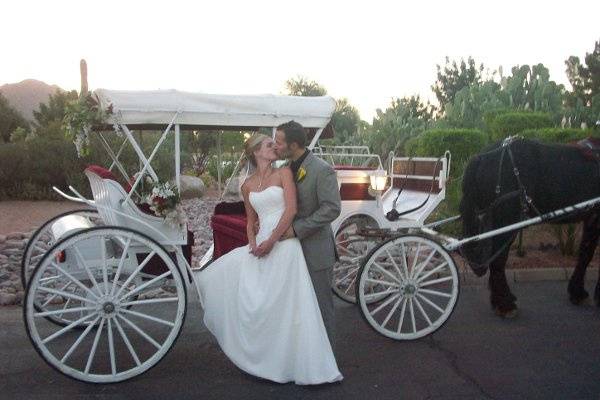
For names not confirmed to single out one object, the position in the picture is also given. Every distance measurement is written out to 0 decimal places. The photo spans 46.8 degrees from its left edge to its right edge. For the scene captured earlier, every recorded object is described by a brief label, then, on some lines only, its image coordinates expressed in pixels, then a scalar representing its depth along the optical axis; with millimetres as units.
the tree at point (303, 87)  41906
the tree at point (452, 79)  34375
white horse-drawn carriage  4719
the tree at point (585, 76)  37125
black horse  6238
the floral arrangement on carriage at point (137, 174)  5184
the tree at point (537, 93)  18234
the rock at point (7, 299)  7203
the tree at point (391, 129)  19047
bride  4660
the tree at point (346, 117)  32844
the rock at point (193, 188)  19227
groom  4730
